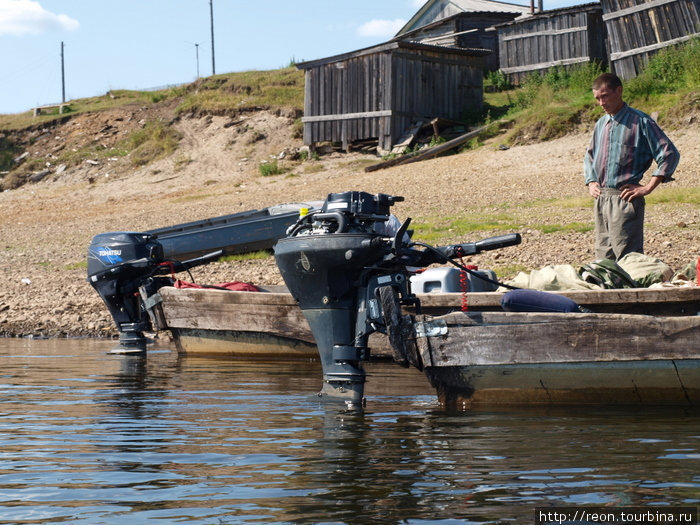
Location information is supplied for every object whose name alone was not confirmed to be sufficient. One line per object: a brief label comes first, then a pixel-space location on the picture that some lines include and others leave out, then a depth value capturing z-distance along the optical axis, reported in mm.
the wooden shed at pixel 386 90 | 29562
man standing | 8328
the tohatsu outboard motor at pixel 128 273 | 10367
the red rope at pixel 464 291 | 6976
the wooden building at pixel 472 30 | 37594
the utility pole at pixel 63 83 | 77375
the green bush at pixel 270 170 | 29219
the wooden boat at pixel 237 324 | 10102
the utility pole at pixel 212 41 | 66844
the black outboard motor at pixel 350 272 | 6516
